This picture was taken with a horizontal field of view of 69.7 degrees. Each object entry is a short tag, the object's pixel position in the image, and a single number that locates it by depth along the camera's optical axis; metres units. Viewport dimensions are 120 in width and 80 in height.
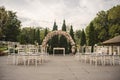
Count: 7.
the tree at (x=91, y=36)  10.60
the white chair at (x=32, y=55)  3.46
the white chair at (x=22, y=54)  3.40
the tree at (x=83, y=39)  9.96
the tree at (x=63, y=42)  8.93
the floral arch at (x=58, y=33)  7.81
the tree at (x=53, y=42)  8.81
